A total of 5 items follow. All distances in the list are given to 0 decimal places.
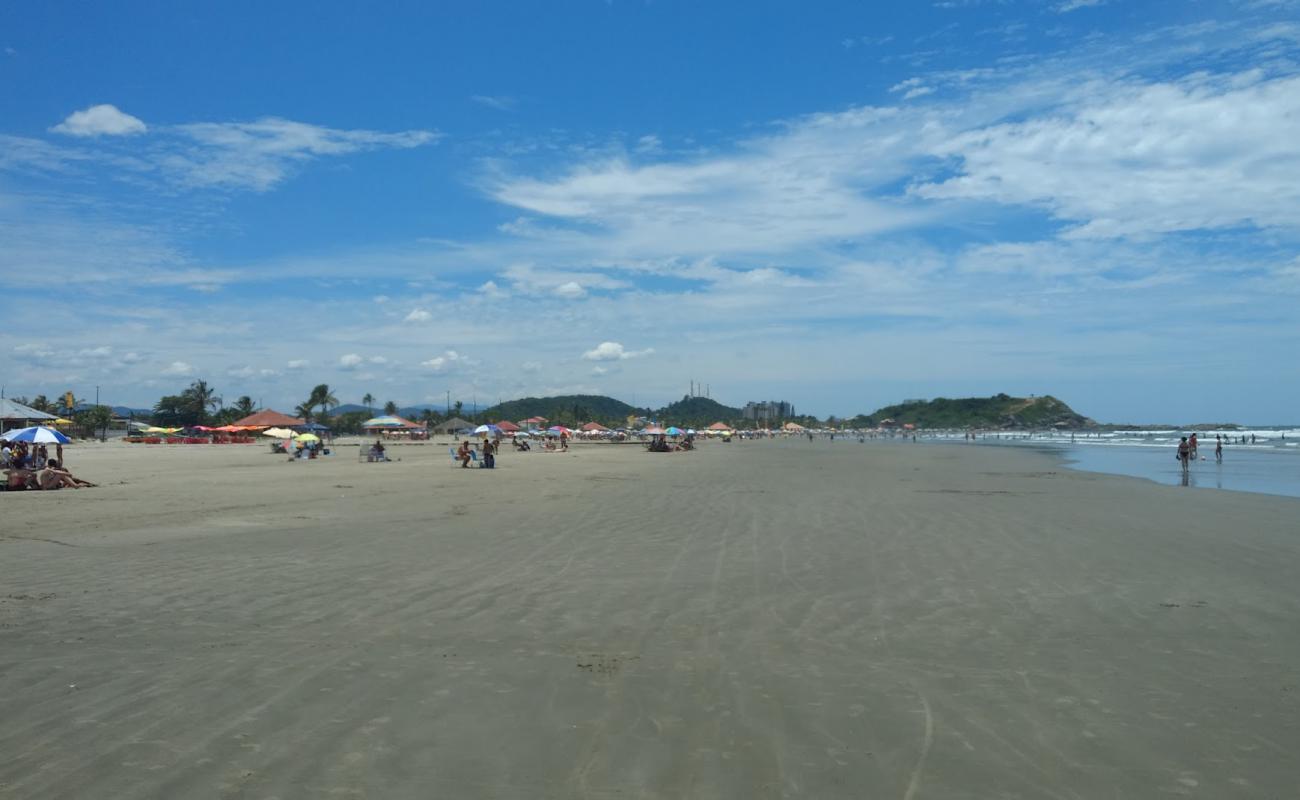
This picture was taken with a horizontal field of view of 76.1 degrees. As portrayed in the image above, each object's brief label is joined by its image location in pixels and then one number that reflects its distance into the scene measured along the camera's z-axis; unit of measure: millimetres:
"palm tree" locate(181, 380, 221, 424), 113625
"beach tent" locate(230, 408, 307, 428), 79125
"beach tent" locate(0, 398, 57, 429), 30706
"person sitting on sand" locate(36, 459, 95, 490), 20703
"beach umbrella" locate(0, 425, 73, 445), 21375
